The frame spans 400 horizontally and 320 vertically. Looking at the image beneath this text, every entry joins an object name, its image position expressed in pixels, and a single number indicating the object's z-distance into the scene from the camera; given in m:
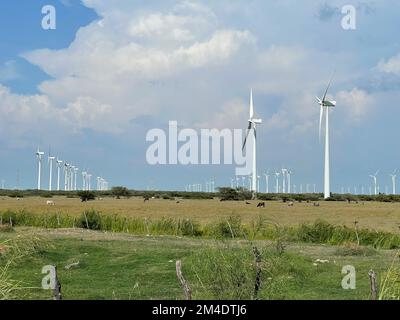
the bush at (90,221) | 45.66
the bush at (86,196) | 98.46
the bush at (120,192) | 128.65
